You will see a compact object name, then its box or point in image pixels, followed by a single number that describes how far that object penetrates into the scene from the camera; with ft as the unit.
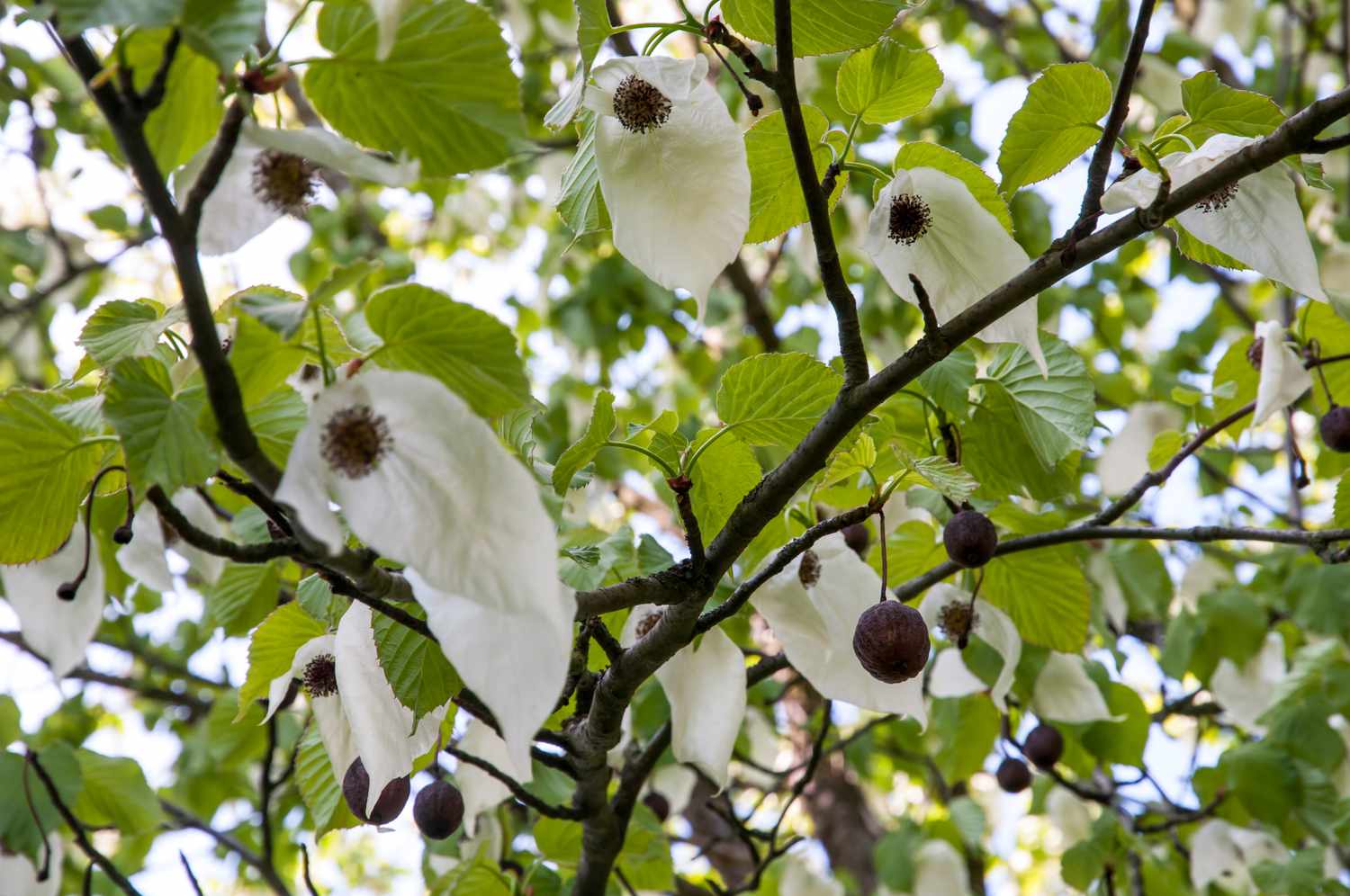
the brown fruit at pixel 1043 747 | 5.22
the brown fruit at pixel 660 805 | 6.69
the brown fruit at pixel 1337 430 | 4.14
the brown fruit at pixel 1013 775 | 5.60
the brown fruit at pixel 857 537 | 5.03
